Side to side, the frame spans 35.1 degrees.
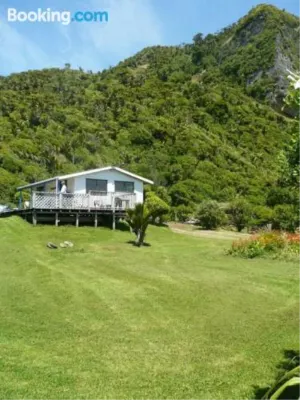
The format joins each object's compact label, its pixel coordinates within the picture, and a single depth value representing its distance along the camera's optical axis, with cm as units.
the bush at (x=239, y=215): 4078
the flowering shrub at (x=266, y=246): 2105
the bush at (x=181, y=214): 4484
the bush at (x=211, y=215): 3747
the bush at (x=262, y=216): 4389
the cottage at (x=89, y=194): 2847
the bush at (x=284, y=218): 4226
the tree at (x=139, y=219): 2358
